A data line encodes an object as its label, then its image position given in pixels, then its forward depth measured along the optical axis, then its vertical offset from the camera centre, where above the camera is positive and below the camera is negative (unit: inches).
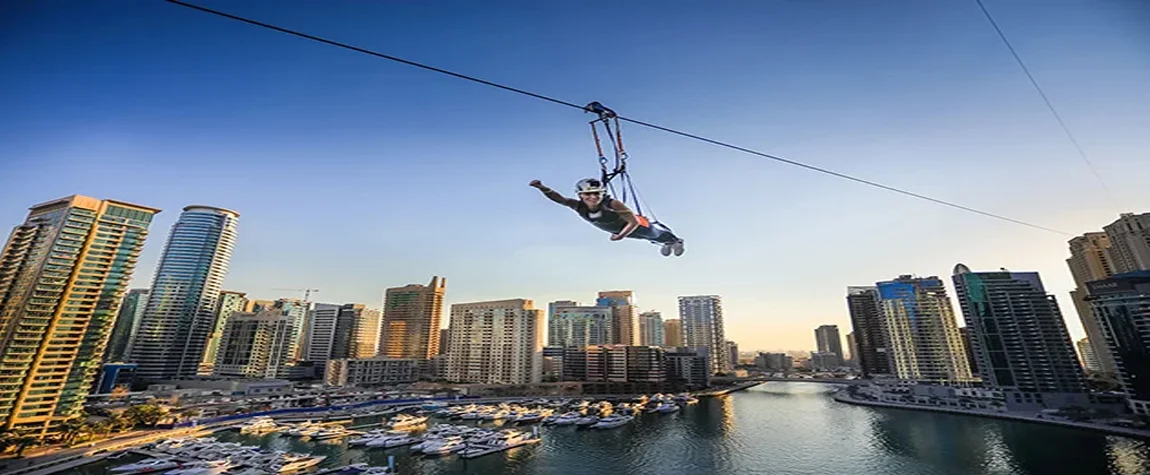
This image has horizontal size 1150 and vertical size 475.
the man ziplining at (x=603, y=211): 223.0 +83.1
